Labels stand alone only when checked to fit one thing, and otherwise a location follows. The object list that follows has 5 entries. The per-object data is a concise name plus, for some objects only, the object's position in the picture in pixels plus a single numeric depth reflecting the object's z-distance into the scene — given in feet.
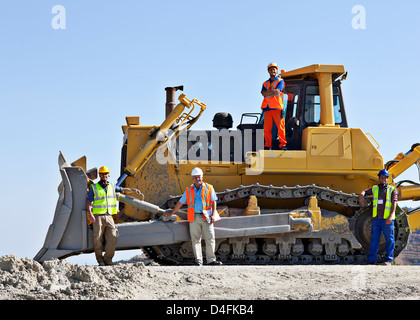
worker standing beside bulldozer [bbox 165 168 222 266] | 40.57
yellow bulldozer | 43.06
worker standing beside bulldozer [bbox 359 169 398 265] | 42.98
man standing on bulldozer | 45.06
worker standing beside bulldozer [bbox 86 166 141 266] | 40.24
